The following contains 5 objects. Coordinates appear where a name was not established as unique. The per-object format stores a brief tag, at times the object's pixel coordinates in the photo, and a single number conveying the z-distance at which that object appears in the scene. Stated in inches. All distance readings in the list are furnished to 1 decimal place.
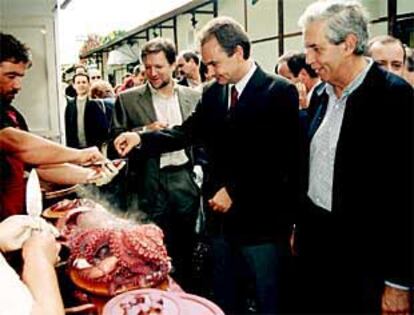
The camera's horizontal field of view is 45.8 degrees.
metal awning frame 166.1
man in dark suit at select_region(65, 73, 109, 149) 131.6
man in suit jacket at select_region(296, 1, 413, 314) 49.9
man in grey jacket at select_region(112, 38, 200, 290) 90.4
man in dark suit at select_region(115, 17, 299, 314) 66.5
